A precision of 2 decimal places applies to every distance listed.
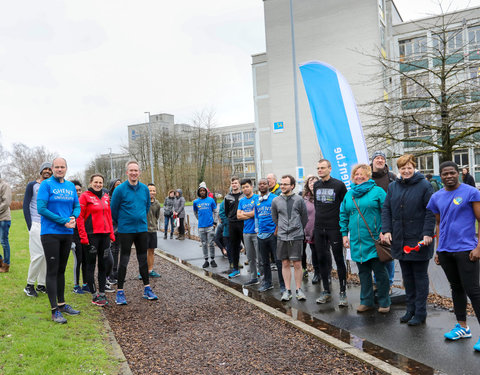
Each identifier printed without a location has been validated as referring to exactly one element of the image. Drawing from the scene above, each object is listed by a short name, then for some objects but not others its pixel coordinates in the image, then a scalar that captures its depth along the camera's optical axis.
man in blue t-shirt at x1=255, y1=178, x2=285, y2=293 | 7.61
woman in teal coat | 5.87
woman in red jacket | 6.86
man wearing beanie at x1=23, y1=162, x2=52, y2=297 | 6.93
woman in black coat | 5.17
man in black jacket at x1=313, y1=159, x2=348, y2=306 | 6.46
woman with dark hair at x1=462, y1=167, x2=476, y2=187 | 14.01
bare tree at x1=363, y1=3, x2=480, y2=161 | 15.49
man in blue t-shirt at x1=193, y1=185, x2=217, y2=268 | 10.82
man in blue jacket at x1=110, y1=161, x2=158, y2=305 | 6.91
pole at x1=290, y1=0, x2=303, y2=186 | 17.58
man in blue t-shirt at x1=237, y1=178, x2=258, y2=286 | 8.42
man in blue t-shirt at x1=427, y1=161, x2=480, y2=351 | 4.46
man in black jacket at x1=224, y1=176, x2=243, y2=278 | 9.46
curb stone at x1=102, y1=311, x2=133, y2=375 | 4.16
